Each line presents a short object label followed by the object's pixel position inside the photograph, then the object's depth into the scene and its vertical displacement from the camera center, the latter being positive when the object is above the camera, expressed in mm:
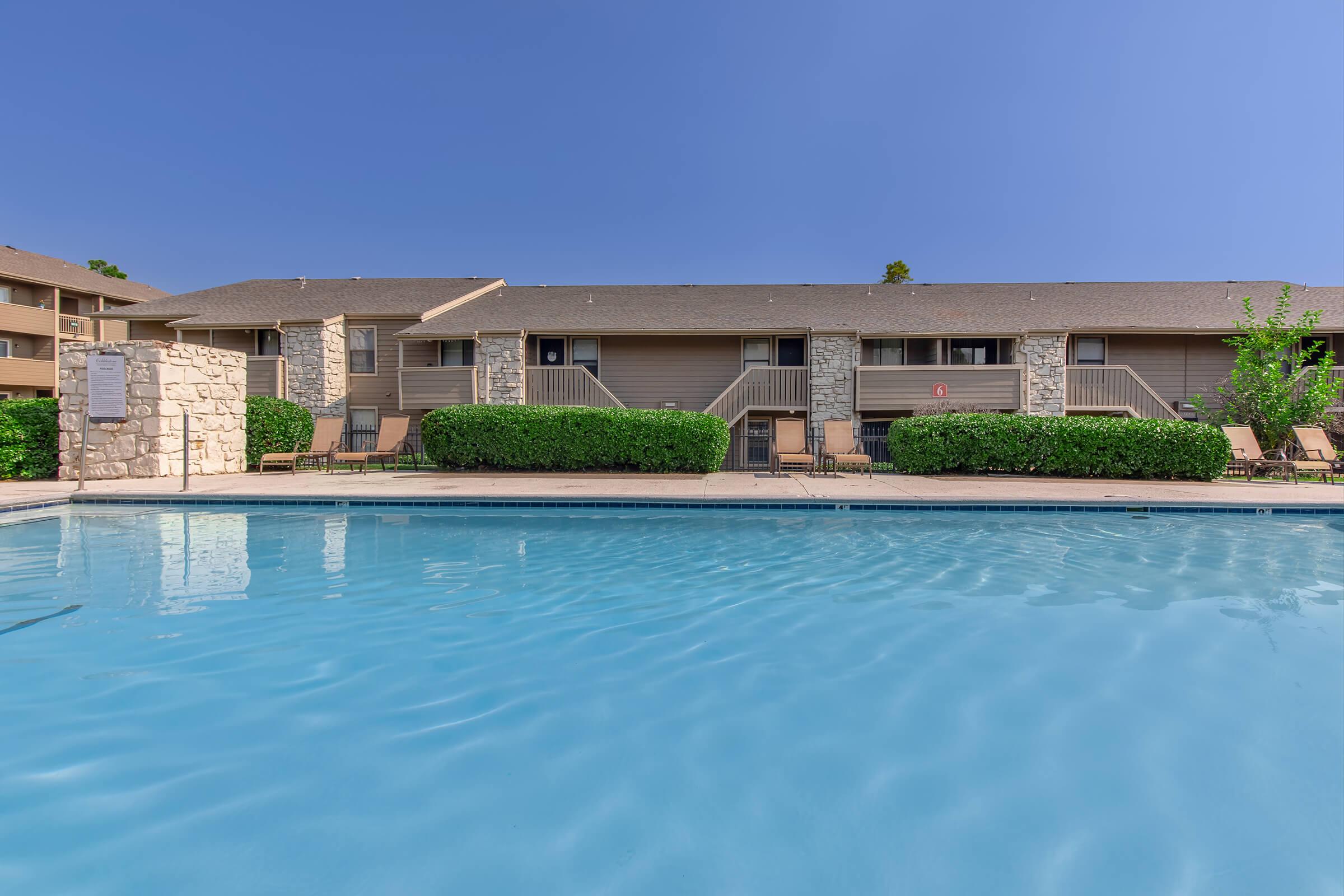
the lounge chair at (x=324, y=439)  14914 +180
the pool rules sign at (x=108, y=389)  12773 +1218
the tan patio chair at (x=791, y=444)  13953 +10
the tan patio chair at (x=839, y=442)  14266 +44
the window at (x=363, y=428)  18953 +566
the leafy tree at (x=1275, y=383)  15430 +1515
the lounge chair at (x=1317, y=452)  13211 -243
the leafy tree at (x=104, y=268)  41750 +12122
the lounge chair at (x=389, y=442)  14625 +86
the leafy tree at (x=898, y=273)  33250 +9159
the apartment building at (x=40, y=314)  27312 +6145
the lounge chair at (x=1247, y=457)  13570 -345
